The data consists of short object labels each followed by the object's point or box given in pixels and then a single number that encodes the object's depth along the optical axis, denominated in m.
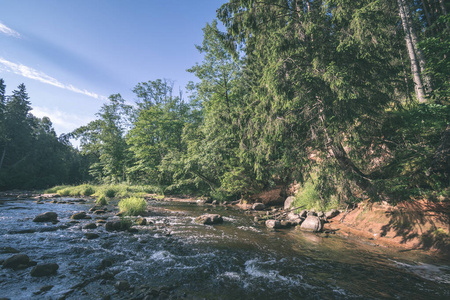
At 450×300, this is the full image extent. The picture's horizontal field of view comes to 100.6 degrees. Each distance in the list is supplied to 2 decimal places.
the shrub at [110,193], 21.89
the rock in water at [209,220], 9.85
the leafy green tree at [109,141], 35.75
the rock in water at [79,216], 9.44
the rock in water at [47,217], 8.62
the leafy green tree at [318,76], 6.21
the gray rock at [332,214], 10.08
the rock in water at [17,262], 4.11
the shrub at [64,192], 22.28
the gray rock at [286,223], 9.46
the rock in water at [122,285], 3.54
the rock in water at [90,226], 7.80
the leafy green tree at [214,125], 18.02
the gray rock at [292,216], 10.43
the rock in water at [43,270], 3.88
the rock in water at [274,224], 9.27
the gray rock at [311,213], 10.78
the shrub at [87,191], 22.94
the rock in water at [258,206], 15.39
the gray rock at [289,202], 14.14
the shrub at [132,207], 11.19
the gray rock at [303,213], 10.79
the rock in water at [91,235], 6.49
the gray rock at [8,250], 4.96
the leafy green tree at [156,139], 29.77
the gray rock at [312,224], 8.72
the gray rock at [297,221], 9.89
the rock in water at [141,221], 8.82
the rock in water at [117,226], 7.68
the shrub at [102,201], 14.51
